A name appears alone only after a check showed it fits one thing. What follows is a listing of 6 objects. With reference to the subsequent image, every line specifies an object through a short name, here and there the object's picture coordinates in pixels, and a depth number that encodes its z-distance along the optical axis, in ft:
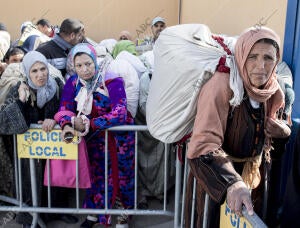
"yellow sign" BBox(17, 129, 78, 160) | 9.32
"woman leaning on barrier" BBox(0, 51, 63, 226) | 9.28
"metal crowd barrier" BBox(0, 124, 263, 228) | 9.30
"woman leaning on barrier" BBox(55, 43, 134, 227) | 9.44
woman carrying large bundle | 6.01
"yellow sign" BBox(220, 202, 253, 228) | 5.30
